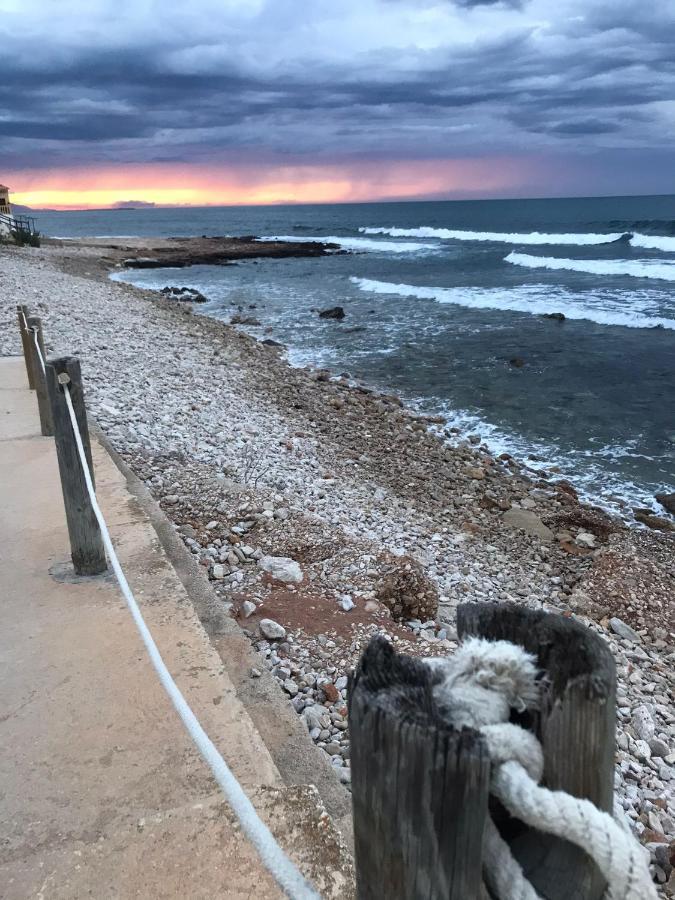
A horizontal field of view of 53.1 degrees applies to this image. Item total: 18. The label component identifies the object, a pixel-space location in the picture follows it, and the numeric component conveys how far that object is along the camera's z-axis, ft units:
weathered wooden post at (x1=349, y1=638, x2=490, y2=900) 3.07
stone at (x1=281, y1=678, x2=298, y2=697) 12.32
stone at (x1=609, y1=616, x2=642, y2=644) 17.35
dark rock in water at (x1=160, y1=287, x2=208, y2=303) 84.43
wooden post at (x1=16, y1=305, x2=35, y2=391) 25.55
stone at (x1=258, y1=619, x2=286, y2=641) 13.70
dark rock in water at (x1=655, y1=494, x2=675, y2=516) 27.35
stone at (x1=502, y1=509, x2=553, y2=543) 24.09
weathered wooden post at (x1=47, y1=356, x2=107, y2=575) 12.42
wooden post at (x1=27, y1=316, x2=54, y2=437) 20.42
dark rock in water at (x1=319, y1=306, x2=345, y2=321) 75.31
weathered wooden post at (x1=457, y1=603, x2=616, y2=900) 3.29
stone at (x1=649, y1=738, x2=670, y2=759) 12.69
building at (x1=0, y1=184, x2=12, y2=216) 158.10
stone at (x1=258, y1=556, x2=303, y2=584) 16.21
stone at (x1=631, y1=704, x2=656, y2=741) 12.97
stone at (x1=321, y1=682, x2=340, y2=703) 12.28
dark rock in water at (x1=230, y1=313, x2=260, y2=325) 69.21
